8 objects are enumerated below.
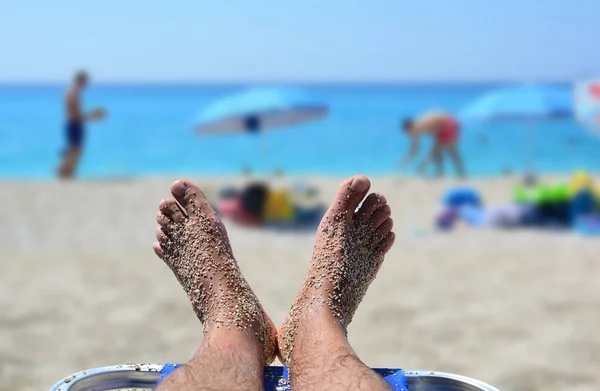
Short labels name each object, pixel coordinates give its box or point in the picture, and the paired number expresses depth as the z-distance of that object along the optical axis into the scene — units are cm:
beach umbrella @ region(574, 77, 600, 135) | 666
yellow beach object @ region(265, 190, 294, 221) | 577
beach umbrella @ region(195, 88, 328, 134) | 722
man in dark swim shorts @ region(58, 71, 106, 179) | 805
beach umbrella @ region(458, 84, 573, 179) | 732
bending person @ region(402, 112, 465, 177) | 854
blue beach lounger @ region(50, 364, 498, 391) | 135
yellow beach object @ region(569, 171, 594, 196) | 542
